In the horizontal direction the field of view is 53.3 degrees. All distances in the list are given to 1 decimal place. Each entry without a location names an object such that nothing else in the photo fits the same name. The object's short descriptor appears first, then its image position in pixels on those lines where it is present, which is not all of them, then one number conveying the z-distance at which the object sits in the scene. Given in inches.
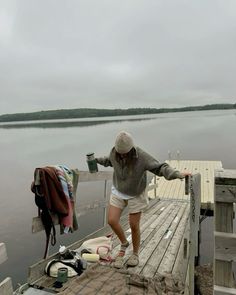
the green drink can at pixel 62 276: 98.5
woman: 102.8
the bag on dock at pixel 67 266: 102.8
